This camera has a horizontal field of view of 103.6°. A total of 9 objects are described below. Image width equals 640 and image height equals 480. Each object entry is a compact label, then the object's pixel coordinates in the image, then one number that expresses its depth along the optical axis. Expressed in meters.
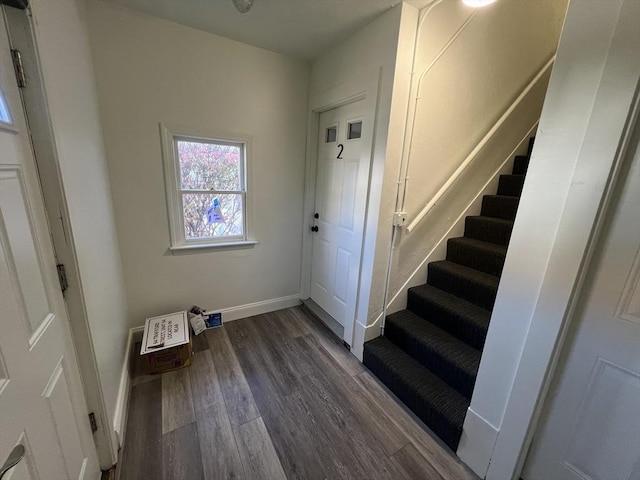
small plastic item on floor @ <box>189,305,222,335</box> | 2.31
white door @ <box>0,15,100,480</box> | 0.65
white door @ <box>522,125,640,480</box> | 0.90
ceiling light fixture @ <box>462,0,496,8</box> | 1.30
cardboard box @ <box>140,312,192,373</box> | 1.86
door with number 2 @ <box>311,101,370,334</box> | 2.05
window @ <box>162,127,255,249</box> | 2.11
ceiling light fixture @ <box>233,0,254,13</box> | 1.35
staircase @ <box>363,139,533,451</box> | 1.57
